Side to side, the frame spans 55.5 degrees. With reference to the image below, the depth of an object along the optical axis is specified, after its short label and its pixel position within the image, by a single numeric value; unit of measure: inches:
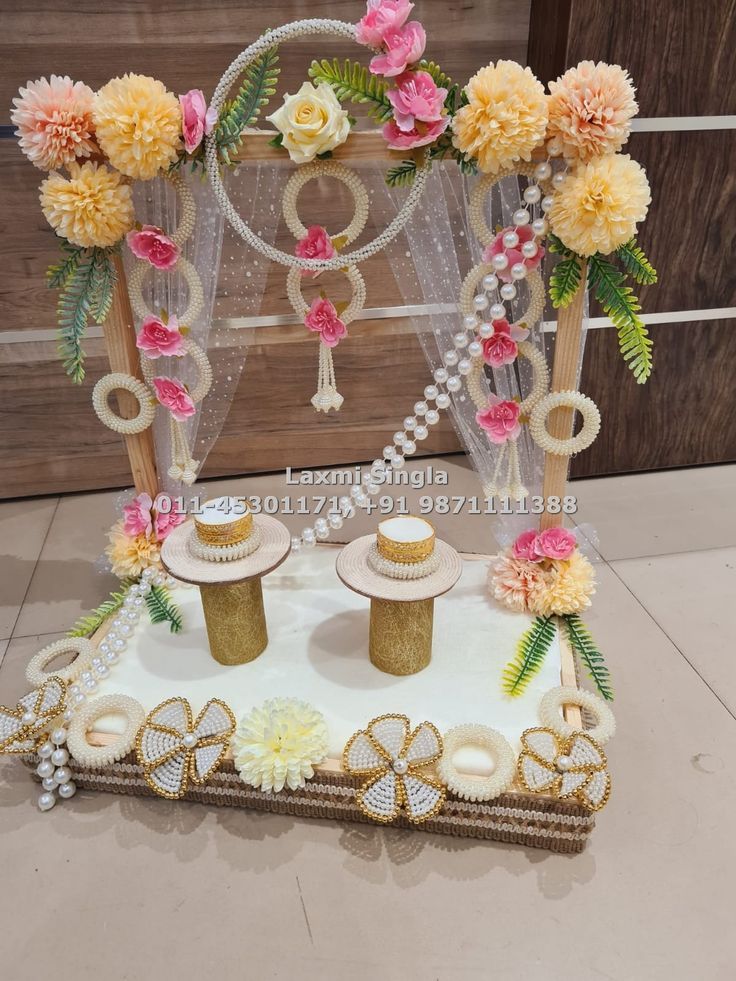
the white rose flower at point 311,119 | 32.4
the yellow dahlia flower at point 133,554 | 46.0
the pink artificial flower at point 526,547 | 43.5
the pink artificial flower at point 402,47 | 31.0
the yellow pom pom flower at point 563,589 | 41.8
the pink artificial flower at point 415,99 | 31.9
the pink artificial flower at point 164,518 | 46.1
